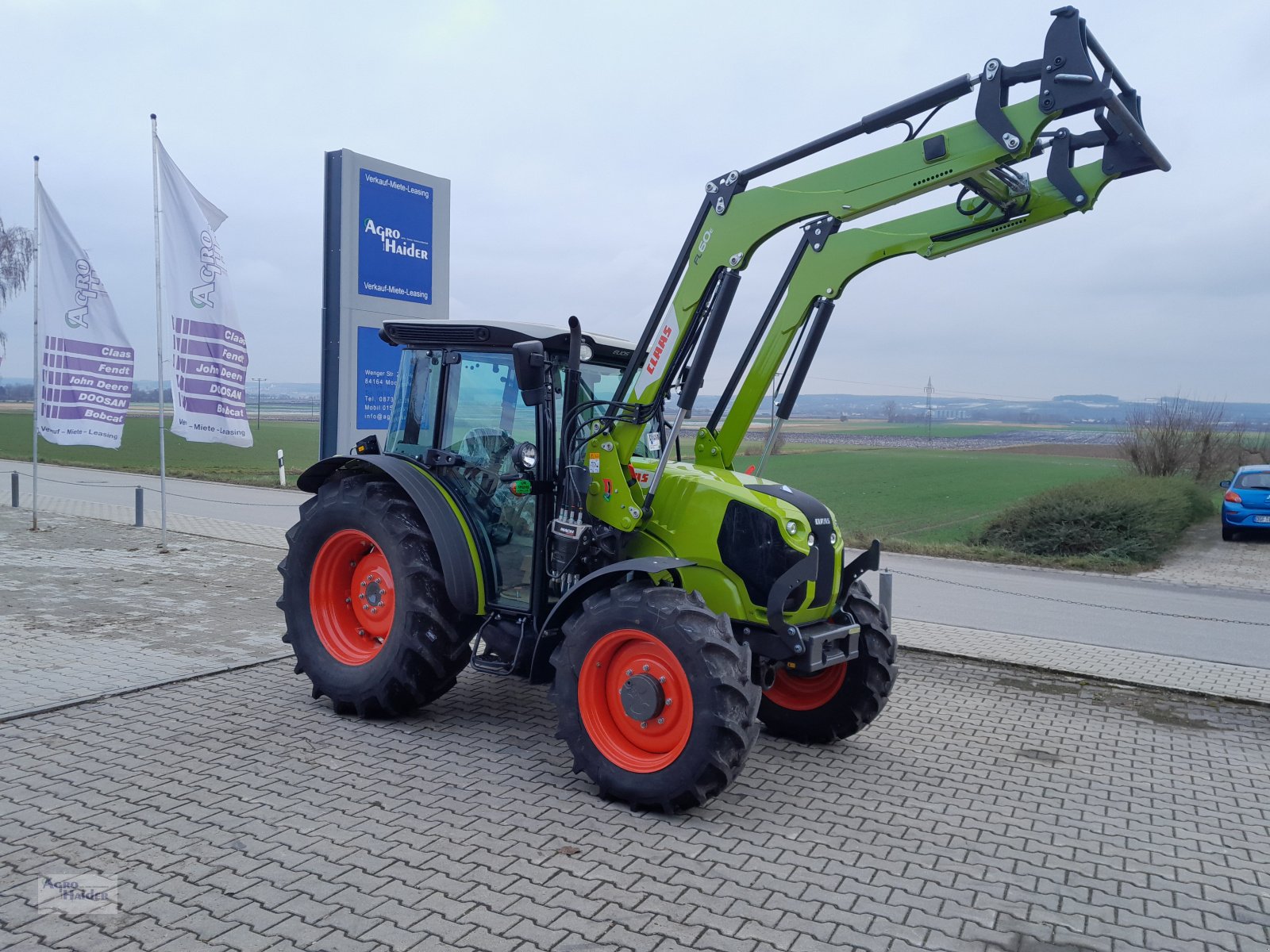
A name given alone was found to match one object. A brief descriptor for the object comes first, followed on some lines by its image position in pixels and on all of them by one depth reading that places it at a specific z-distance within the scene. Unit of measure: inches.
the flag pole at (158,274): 460.8
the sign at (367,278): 343.6
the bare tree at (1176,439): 1009.5
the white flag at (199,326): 447.5
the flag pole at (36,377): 509.1
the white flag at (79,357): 504.1
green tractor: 180.2
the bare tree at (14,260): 1939.0
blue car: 760.3
